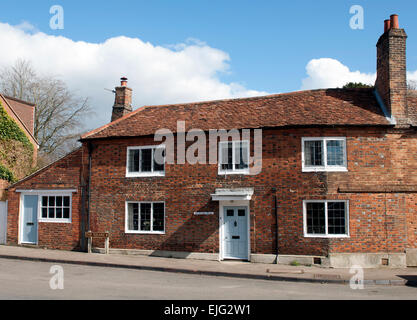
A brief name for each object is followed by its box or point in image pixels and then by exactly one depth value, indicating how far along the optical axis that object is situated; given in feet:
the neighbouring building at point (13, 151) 71.74
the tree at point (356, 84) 110.66
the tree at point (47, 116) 138.41
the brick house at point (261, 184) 49.47
